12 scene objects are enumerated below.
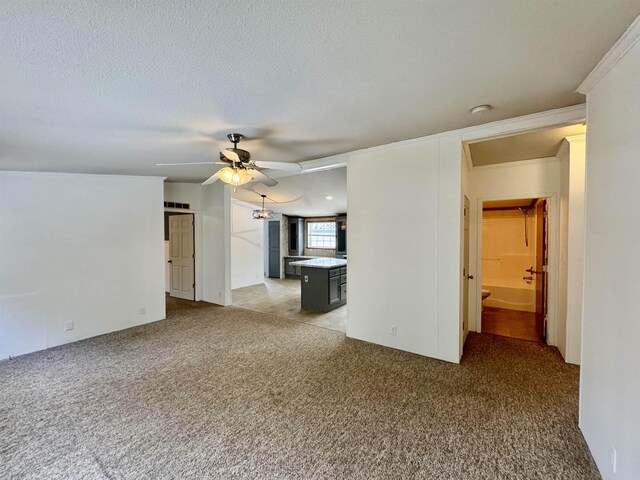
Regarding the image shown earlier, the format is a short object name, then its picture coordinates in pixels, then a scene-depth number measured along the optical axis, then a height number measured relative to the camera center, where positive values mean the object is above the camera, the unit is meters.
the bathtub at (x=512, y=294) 5.40 -1.17
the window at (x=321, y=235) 9.54 +0.00
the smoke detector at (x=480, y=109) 2.29 +1.06
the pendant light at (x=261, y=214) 8.05 +0.62
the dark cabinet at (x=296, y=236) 9.82 -0.04
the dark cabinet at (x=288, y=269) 9.68 -1.18
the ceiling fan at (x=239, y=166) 2.58 +0.67
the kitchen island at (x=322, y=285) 5.37 -0.99
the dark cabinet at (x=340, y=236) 8.88 -0.03
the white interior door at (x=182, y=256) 6.18 -0.49
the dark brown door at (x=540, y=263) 3.91 -0.43
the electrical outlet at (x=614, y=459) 1.48 -1.20
